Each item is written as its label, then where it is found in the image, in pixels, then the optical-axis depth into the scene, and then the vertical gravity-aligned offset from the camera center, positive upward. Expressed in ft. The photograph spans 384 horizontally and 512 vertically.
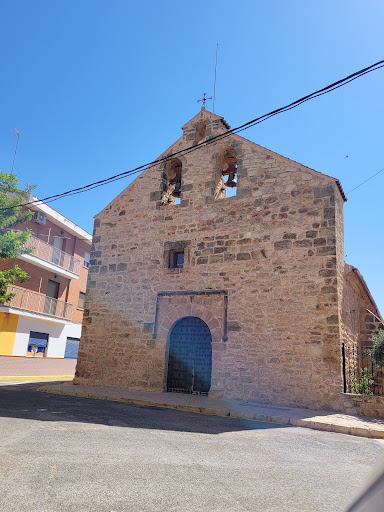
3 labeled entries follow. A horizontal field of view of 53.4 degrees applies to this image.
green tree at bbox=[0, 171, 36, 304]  42.34 +13.35
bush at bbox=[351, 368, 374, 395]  31.58 -1.28
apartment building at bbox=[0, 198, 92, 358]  57.88 +8.87
